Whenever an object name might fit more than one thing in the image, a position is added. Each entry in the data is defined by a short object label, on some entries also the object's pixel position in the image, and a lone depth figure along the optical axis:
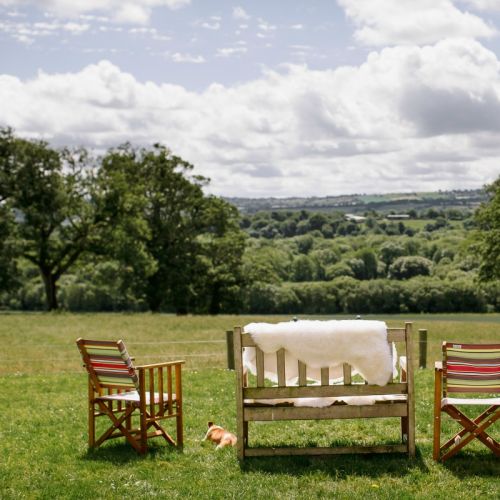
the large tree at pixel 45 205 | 43.75
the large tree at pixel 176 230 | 49.72
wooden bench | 8.16
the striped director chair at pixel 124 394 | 8.77
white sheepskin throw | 8.02
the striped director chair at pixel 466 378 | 7.91
